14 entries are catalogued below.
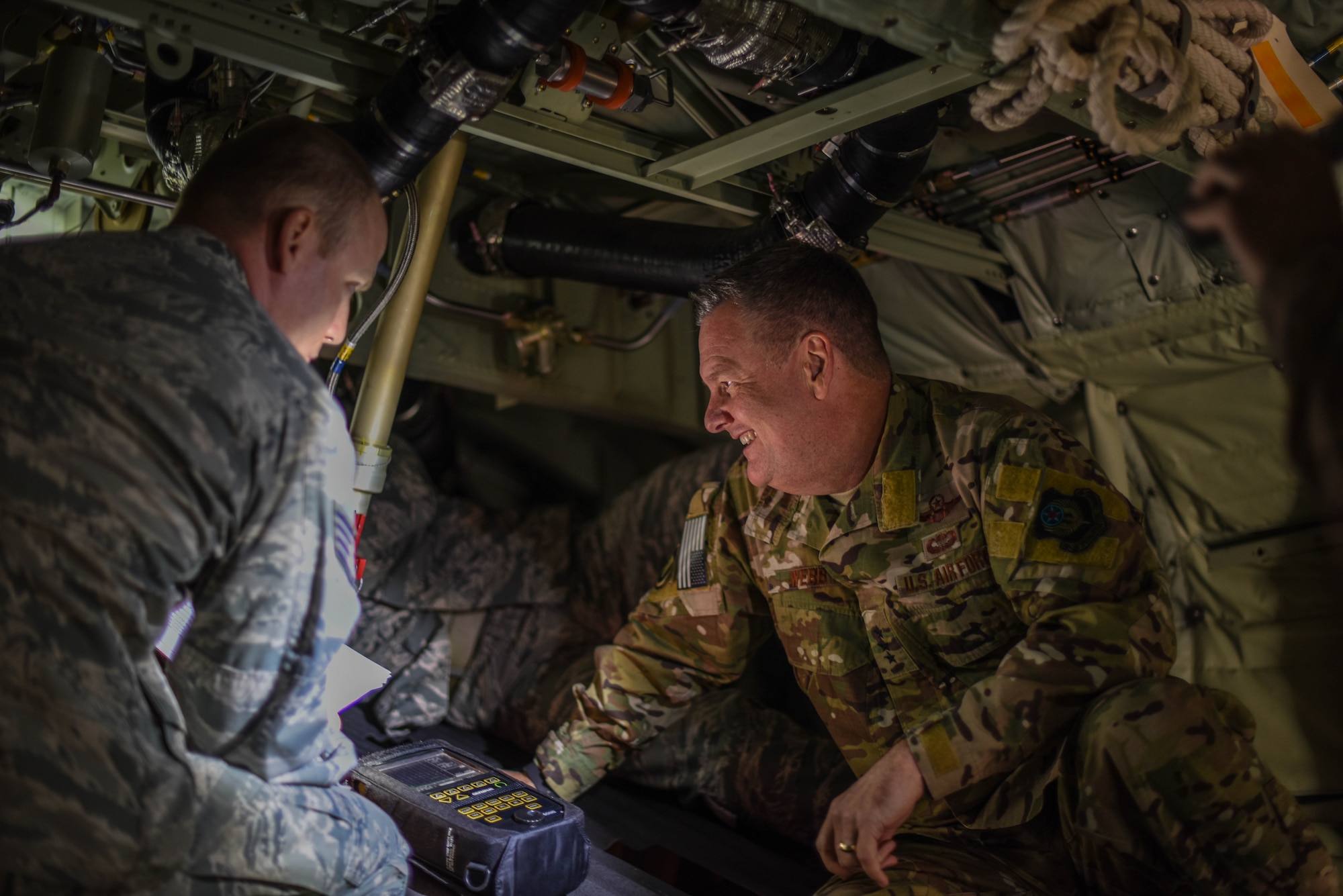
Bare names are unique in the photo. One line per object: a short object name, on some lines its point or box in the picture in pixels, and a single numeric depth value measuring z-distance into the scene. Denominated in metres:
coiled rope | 1.34
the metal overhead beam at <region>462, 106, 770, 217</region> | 2.02
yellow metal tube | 2.04
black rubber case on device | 1.73
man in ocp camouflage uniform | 1.52
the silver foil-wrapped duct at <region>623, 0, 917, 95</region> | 1.55
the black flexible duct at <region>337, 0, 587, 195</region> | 1.54
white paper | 1.46
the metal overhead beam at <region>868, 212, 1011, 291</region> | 2.59
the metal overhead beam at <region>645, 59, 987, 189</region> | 1.62
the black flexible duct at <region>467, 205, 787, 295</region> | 2.50
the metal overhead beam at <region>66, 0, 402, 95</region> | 1.67
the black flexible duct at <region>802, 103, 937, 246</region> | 1.95
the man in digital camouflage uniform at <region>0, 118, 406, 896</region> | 1.08
